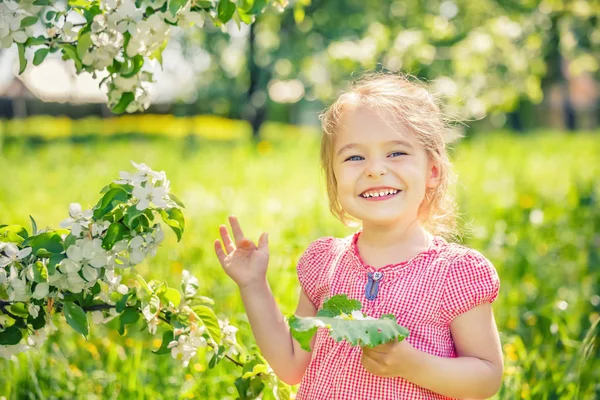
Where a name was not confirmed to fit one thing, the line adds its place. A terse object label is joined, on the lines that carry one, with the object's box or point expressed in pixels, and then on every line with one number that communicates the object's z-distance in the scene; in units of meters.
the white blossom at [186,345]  1.60
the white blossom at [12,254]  1.51
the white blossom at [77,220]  1.51
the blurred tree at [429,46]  5.51
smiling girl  1.57
